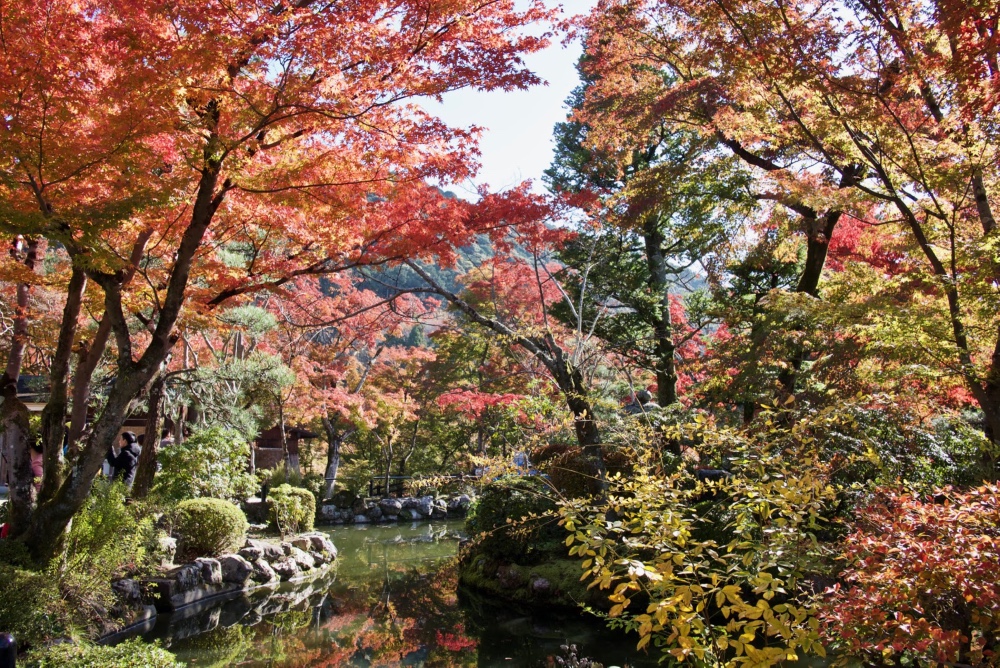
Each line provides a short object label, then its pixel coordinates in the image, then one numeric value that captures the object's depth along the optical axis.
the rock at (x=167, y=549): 7.91
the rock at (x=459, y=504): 18.58
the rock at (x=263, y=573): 9.01
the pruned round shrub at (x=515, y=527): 8.40
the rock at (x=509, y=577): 8.14
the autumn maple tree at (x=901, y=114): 4.83
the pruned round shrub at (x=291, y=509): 11.07
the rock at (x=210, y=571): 8.13
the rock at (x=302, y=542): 10.75
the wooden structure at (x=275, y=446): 19.31
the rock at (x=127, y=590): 6.62
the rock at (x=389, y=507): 17.58
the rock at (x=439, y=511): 18.11
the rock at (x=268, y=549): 9.62
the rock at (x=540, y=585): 7.77
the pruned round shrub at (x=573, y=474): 8.25
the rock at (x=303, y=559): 9.99
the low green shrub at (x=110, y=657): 3.80
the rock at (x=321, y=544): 11.05
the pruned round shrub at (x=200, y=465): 9.47
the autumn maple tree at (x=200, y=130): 4.50
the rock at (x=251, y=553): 9.19
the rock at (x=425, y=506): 18.03
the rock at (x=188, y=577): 7.62
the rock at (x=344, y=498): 17.41
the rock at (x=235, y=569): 8.62
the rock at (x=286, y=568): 9.48
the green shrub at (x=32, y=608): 4.66
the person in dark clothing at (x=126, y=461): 8.89
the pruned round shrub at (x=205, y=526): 8.66
